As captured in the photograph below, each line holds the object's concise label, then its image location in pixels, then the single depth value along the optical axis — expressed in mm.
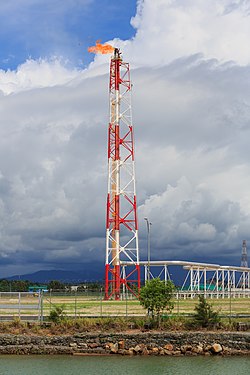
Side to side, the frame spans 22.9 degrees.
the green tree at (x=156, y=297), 47625
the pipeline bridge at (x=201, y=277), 86538
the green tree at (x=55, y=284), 115100
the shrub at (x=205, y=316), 46000
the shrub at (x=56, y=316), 47144
